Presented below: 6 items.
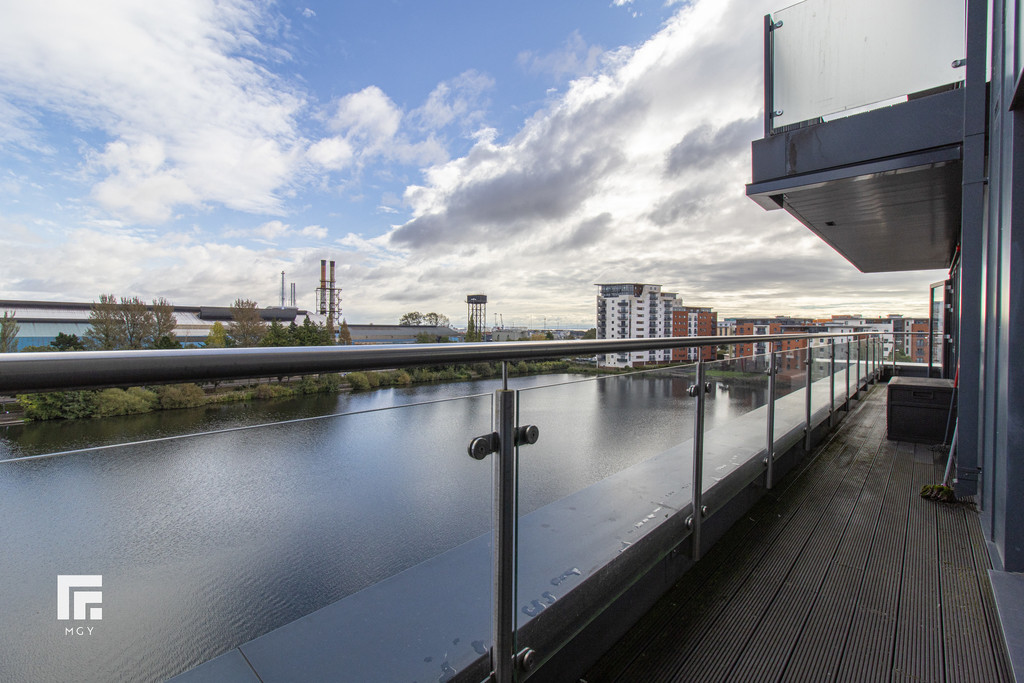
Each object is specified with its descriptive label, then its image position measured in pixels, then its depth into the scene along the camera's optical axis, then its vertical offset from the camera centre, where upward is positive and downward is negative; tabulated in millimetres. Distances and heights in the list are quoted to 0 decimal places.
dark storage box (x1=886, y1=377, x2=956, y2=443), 4410 -718
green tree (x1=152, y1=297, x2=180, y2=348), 23562 +818
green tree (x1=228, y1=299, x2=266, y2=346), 32594 +644
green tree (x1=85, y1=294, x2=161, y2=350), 21022 +669
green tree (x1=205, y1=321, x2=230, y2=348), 31722 +184
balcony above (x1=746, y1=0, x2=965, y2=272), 3621 +1838
